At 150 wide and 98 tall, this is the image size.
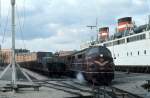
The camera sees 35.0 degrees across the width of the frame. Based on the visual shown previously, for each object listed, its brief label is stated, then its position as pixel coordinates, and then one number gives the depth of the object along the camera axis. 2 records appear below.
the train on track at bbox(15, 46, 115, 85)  16.42
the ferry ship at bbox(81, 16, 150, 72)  26.23
